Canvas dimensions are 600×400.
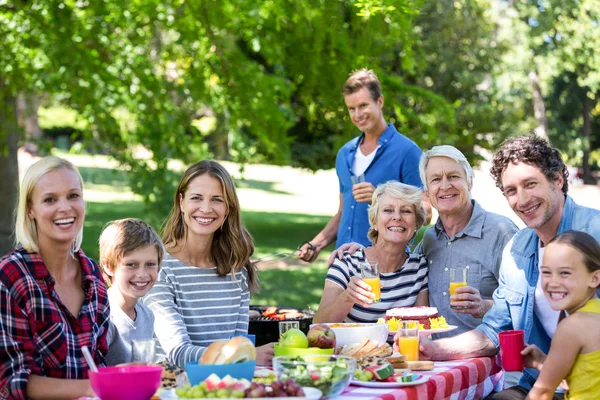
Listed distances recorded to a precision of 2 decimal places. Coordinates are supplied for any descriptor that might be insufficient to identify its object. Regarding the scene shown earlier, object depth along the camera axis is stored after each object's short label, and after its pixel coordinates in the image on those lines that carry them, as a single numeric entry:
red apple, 3.49
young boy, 3.70
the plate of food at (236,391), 2.67
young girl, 3.22
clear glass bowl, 2.88
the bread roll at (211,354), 2.95
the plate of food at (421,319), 3.88
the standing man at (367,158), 5.85
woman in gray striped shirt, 4.00
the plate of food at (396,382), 3.13
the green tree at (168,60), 8.89
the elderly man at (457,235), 4.43
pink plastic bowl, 2.65
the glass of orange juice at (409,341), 3.62
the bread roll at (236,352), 2.94
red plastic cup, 3.48
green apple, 3.44
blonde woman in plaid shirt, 2.98
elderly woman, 4.44
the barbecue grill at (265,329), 4.72
